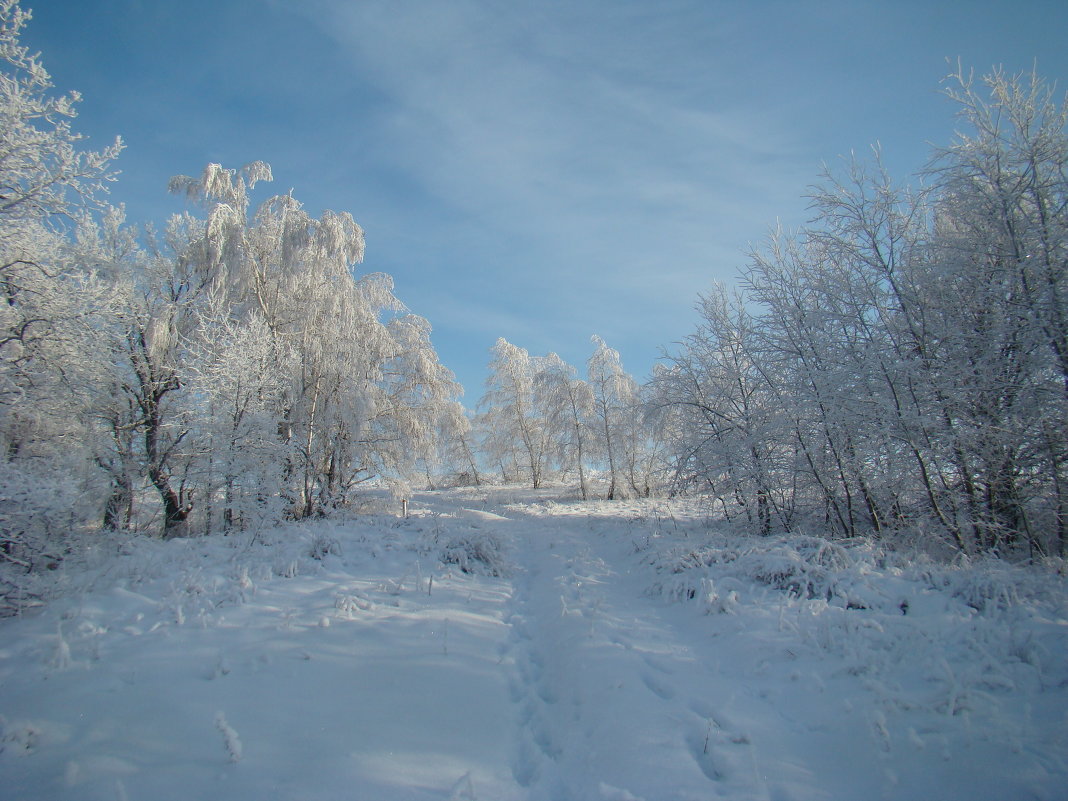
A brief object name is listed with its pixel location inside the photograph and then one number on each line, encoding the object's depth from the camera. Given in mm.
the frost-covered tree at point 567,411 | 27766
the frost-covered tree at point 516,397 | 32875
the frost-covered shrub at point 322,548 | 7839
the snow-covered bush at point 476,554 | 8375
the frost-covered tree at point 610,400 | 26312
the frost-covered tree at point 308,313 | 14367
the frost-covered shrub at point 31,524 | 5652
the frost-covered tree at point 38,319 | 6230
